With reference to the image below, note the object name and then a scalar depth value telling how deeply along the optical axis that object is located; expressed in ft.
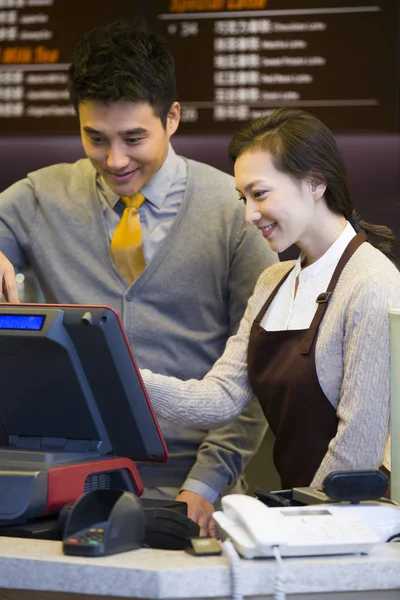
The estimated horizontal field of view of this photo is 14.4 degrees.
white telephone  4.95
